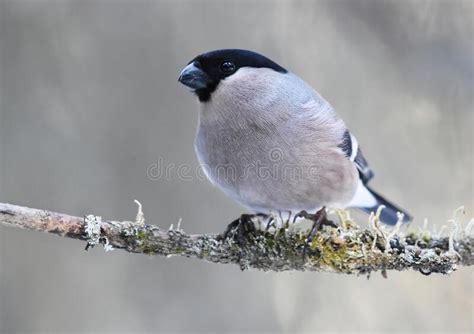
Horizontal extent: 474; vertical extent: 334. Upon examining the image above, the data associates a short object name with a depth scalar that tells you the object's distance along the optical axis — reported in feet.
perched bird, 10.20
